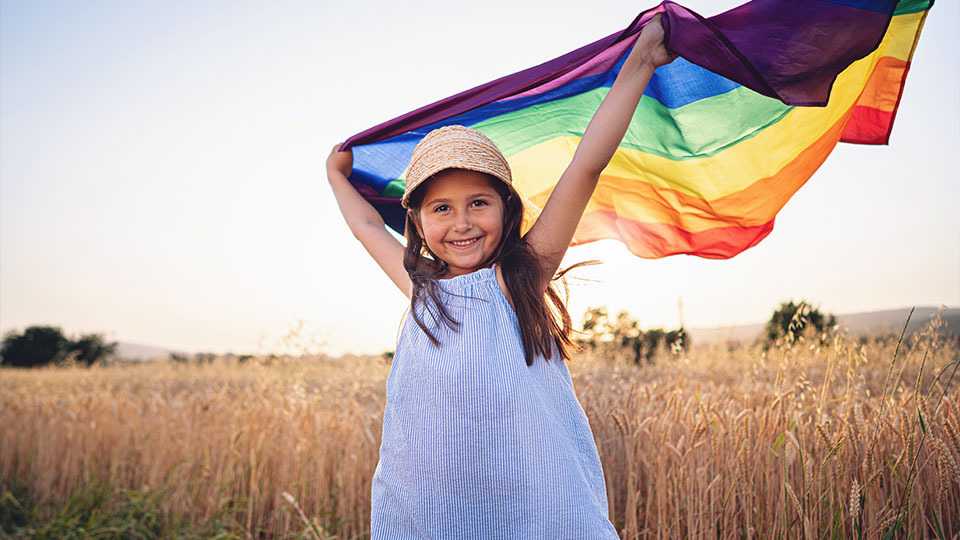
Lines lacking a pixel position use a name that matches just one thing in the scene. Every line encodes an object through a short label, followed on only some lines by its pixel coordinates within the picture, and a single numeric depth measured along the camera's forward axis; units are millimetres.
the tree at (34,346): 30359
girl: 1669
